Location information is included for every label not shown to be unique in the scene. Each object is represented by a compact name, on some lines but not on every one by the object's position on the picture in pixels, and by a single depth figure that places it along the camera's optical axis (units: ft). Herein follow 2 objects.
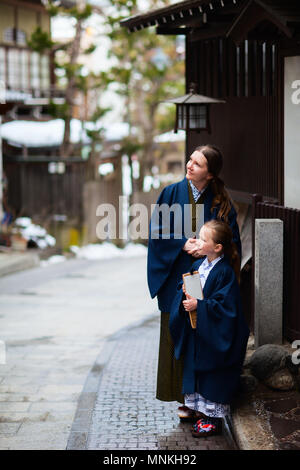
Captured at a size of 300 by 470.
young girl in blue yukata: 37.83
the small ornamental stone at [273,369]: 41.82
